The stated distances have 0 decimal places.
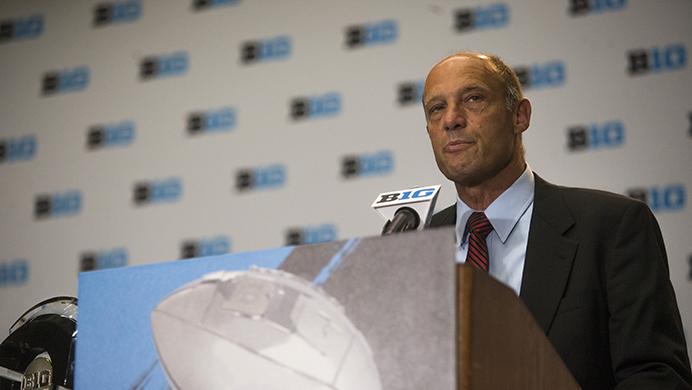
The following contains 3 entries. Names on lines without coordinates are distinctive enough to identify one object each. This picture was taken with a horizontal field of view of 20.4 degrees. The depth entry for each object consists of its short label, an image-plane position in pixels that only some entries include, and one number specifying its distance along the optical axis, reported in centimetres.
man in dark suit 352
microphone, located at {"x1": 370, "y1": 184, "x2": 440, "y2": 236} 331
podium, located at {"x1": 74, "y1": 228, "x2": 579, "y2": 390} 242
